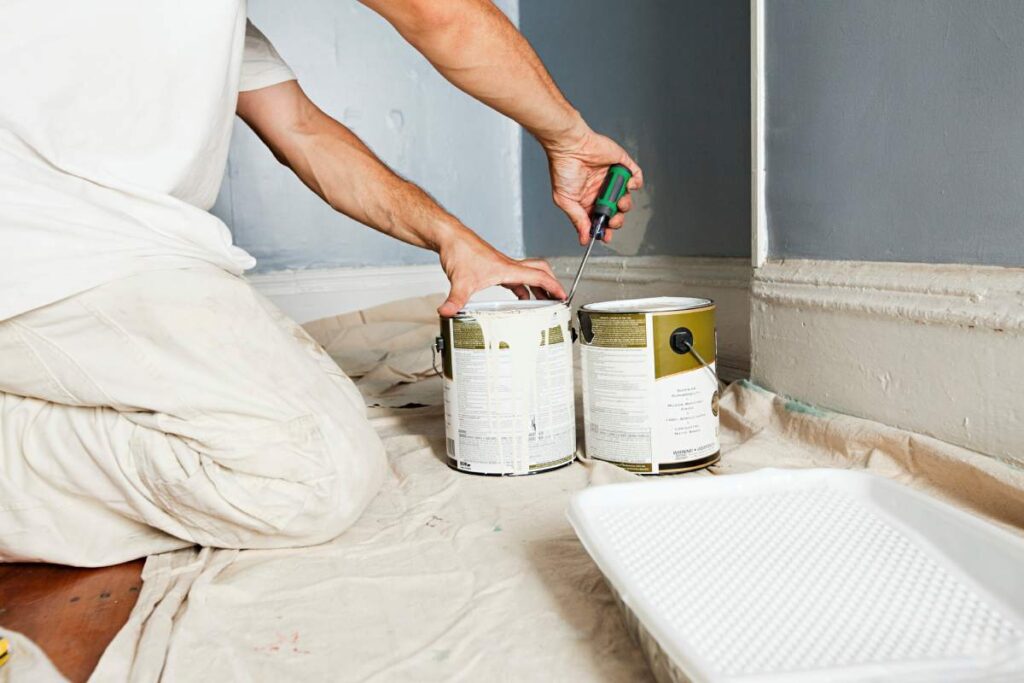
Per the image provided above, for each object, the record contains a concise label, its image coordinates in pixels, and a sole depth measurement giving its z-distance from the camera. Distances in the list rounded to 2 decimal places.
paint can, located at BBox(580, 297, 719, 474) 1.00
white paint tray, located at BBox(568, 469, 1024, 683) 0.52
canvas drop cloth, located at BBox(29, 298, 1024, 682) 0.64
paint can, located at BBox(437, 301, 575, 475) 1.02
